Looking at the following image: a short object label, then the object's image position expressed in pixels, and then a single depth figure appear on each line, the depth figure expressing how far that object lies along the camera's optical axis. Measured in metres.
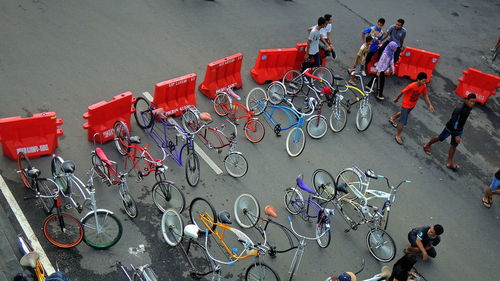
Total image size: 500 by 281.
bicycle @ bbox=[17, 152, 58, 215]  7.77
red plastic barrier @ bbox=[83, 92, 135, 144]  9.41
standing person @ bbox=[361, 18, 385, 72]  13.08
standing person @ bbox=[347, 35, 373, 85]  12.37
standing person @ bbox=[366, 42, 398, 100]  12.41
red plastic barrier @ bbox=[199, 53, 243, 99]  11.43
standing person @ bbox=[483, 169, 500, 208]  9.98
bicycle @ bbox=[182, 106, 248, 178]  9.38
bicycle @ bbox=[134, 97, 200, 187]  9.08
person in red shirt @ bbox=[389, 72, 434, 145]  10.76
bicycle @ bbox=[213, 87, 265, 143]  10.44
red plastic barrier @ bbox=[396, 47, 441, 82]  13.83
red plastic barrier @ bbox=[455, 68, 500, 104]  13.25
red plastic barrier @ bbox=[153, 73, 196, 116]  10.49
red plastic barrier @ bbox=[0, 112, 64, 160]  8.71
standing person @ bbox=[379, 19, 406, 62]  13.03
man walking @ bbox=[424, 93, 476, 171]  10.24
